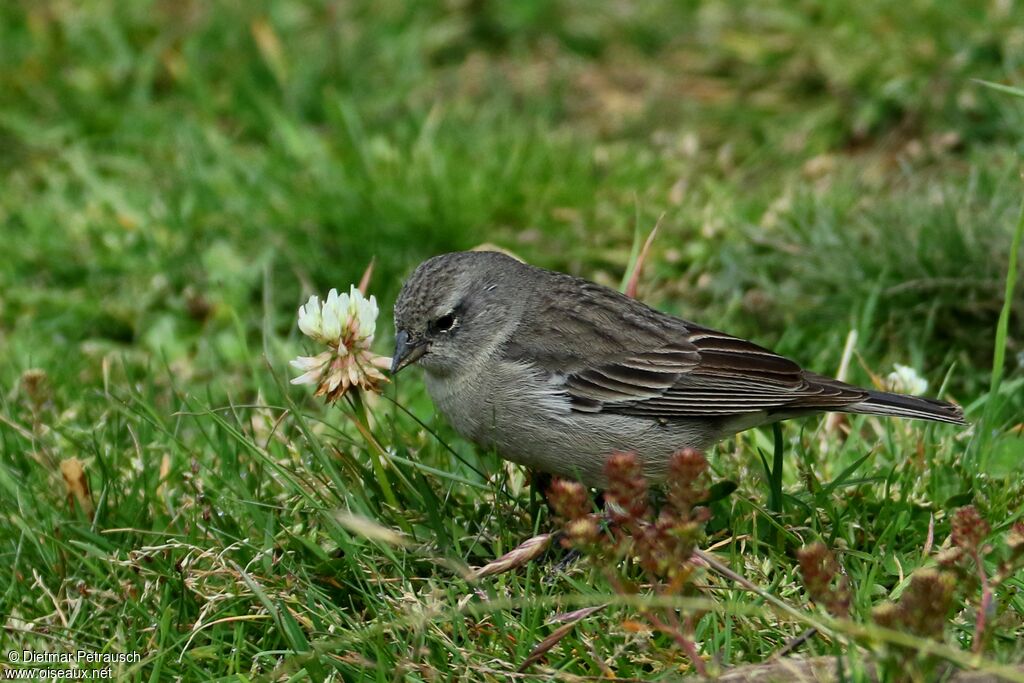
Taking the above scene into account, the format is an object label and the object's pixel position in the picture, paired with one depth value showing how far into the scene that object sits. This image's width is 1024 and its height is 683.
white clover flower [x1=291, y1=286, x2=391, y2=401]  8.34
